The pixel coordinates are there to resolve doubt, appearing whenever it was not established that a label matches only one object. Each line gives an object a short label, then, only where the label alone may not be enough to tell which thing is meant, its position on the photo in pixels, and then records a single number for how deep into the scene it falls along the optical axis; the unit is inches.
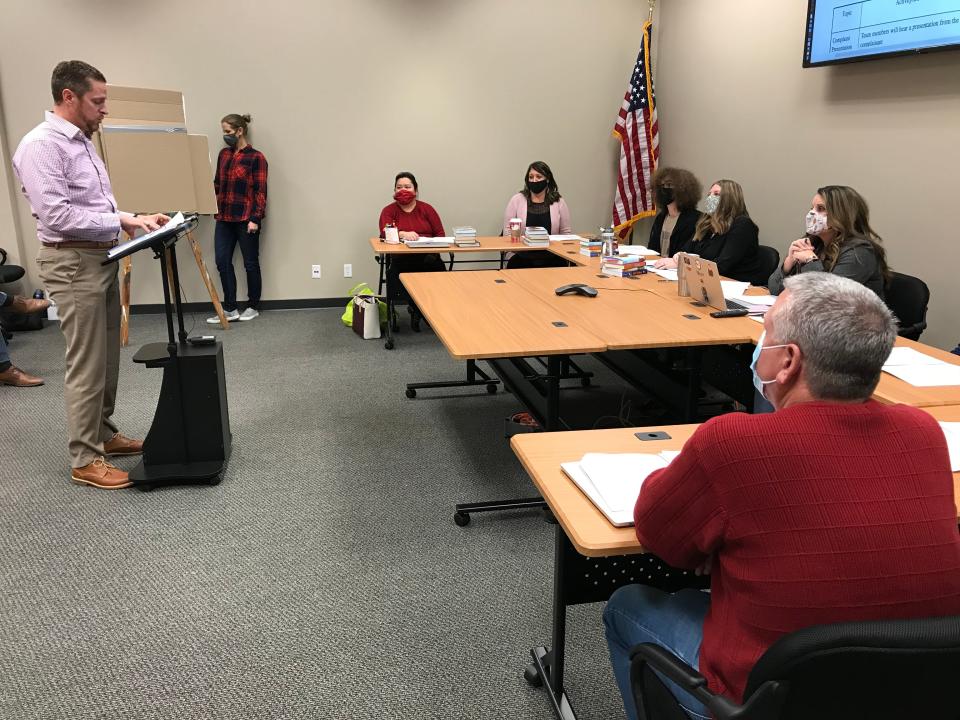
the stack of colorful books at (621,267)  161.3
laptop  128.6
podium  121.0
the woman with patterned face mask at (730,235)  166.1
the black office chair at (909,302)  129.3
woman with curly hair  189.9
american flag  253.0
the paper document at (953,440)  65.7
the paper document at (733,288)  139.7
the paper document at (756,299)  130.5
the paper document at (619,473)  59.9
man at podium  110.7
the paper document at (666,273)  160.8
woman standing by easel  233.1
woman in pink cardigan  225.5
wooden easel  208.1
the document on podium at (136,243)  99.7
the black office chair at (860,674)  36.5
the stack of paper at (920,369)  90.4
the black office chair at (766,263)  167.9
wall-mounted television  140.2
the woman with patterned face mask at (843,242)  123.9
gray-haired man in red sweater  42.6
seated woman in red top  219.6
